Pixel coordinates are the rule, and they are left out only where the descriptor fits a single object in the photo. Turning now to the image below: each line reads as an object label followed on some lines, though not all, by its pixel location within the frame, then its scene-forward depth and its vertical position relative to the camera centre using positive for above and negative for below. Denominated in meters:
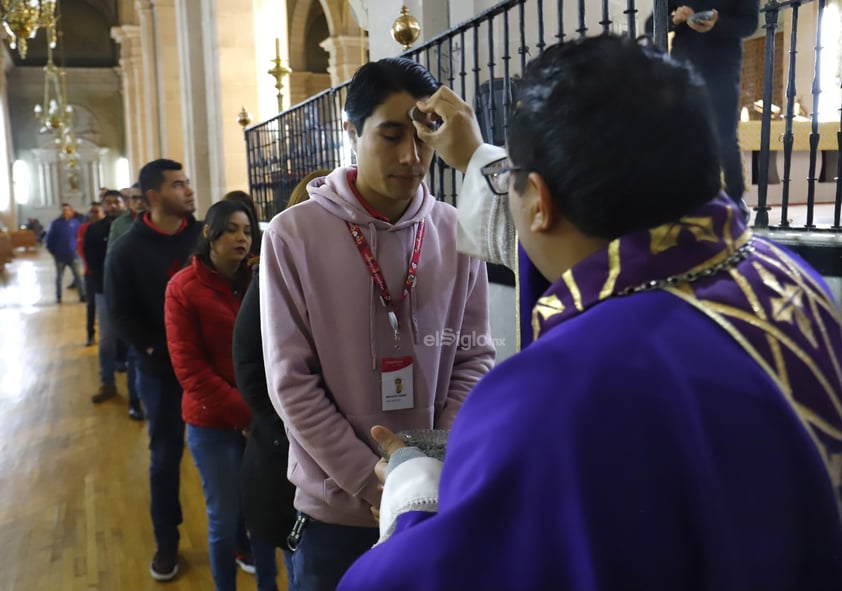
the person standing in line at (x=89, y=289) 7.24 -0.79
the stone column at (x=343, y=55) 15.23 +3.00
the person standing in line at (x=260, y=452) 1.98 -0.67
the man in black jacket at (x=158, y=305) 3.54 -0.47
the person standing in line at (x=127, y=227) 5.59 -0.15
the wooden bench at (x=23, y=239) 24.86 -0.92
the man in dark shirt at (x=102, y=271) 6.64 -0.56
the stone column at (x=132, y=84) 21.33 +3.59
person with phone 3.45 +0.70
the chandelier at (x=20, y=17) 8.73 +2.23
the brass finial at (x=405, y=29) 4.46 +1.01
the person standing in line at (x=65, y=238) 12.03 -0.45
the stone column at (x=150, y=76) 16.31 +2.88
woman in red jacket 2.92 -0.61
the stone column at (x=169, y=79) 14.33 +2.42
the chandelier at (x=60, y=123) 21.05 +2.71
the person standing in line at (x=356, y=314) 1.58 -0.24
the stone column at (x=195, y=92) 10.77 +1.62
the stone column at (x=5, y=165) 25.81 +1.57
